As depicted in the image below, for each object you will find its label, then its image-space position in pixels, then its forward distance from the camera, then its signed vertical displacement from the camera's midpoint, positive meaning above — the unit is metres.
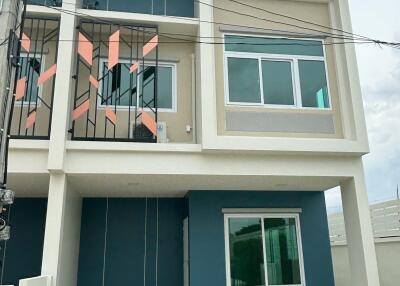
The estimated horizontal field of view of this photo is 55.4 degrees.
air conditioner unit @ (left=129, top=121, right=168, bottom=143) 7.91 +2.65
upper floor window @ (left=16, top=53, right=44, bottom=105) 7.76 +3.75
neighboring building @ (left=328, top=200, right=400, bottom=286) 8.71 +0.35
